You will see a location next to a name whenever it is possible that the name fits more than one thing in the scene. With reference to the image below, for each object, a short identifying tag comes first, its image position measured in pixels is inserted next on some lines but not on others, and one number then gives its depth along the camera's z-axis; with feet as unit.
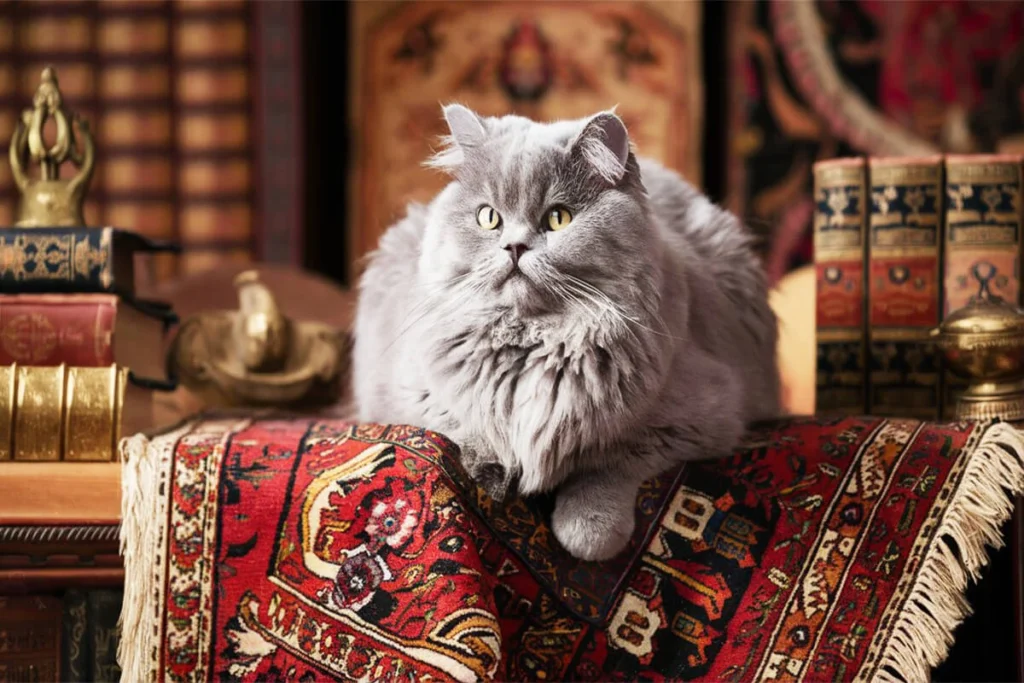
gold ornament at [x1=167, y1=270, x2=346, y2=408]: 5.05
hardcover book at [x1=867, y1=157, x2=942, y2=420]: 4.58
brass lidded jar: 3.96
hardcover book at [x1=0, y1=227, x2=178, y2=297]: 4.11
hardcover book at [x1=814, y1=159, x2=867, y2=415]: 4.68
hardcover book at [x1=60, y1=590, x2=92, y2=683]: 3.76
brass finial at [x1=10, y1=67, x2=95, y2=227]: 4.42
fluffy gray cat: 3.57
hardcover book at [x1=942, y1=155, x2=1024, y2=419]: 4.48
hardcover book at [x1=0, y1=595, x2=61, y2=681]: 3.71
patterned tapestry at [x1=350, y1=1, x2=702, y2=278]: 9.14
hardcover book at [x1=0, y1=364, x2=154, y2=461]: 3.90
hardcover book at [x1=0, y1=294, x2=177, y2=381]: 4.05
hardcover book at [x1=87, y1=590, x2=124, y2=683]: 3.73
